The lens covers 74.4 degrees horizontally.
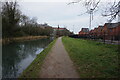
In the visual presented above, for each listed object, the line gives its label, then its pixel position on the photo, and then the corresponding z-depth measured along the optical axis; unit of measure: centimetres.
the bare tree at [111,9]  369
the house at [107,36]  1167
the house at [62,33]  5941
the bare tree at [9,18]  1788
